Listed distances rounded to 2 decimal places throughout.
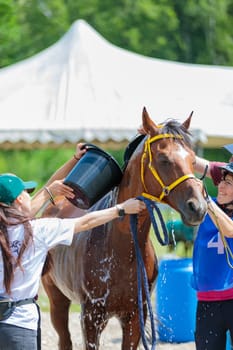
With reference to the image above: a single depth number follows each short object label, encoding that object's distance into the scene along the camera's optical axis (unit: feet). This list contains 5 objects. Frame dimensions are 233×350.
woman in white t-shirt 19.25
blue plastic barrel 39.79
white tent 45.93
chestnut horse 21.87
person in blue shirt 23.11
